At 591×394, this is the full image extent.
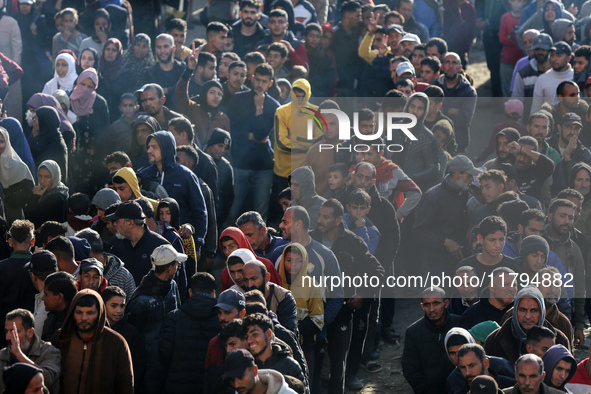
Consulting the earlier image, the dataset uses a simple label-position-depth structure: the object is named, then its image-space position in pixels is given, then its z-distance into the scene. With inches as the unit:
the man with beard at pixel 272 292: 562.9
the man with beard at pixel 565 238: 710.5
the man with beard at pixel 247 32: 1056.2
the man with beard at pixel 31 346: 484.1
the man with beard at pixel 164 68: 956.6
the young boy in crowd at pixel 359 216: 692.7
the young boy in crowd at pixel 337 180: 727.7
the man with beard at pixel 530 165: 788.6
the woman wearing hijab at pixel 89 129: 851.4
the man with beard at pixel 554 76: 967.6
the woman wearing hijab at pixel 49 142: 779.4
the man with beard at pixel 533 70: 992.9
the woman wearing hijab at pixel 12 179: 730.2
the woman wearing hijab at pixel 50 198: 705.6
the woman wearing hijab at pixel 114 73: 965.8
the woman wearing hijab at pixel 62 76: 938.1
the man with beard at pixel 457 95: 933.2
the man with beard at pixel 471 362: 525.3
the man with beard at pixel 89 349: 498.0
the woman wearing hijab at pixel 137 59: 964.0
